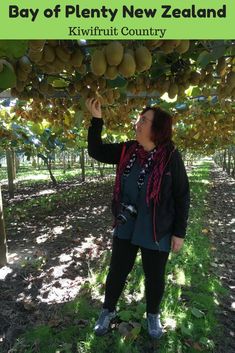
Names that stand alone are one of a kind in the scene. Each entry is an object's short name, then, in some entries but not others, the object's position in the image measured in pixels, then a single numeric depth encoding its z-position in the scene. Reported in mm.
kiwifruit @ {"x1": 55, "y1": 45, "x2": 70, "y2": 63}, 1553
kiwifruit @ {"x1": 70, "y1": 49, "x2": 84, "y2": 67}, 1638
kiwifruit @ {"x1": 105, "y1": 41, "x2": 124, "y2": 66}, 1394
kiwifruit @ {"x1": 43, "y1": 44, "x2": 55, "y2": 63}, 1521
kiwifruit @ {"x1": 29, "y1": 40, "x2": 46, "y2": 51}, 1386
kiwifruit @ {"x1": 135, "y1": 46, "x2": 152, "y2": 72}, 1467
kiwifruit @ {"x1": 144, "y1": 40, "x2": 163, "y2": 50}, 1430
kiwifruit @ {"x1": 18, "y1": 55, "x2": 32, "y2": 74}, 1706
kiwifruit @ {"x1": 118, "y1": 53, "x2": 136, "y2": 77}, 1437
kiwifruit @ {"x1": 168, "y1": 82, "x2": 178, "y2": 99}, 2311
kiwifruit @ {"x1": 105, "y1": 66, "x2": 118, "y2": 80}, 1479
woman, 2547
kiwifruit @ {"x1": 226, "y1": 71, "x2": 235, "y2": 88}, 2170
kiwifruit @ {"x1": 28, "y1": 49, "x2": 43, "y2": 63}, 1469
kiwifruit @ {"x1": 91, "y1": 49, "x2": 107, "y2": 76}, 1444
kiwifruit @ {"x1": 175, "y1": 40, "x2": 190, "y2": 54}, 1488
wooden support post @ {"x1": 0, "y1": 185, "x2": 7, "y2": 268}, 4405
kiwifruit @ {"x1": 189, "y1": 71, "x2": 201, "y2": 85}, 2297
